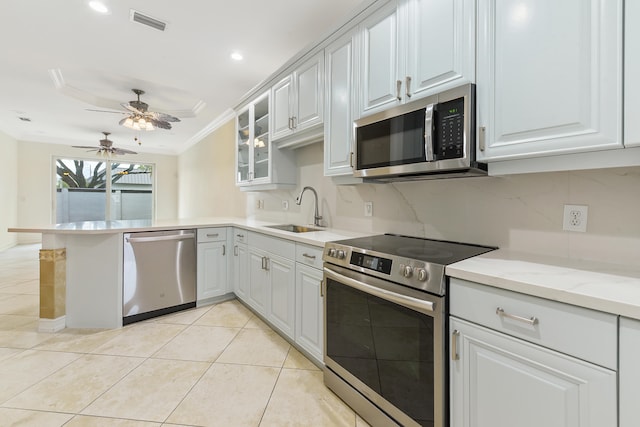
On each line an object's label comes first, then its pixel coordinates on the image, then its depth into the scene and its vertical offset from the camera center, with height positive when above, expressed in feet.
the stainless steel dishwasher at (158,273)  8.77 -2.01
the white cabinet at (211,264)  10.11 -1.90
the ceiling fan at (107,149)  18.02 +3.98
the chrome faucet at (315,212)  9.12 -0.01
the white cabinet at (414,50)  4.49 +2.88
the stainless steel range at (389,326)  3.92 -1.83
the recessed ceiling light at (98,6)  7.05 +5.17
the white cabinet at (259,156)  10.03 +2.12
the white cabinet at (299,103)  7.52 +3.16
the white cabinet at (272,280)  7.19 -1.92
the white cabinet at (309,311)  6.26 -2.26
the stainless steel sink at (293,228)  9.48 -0.53
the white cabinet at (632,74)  3.04 +1.51
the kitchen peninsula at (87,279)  8.30 -2.01
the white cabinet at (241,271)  9.61 -2.07
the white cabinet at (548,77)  3.24 +1.75
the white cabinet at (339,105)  6.48 +2.55
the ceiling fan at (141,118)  12.59 +4.22
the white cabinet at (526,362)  2.72 -1.62
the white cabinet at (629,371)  2.52 -1.41
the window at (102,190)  24.61 +1.92
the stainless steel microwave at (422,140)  4.36 +1.28
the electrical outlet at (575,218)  4.25 -0.07
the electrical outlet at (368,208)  7.48 +0.10
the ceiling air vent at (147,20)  7.47 +5.17
